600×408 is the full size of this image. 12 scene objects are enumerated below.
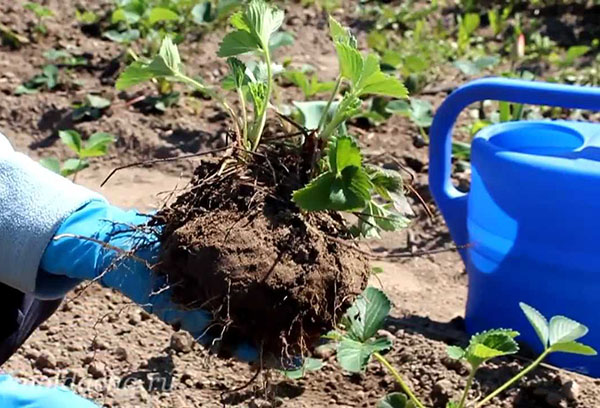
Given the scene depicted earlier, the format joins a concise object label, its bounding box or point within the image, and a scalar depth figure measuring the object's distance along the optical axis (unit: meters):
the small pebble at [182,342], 1.49
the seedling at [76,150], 1.67
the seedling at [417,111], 1.91
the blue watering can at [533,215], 1.44
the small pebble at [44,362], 1.47
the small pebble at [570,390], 1.40
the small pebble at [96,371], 1.45
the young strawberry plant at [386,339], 1.20
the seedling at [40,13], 2.32
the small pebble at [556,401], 1.39
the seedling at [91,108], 2.05
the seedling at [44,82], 2.13
